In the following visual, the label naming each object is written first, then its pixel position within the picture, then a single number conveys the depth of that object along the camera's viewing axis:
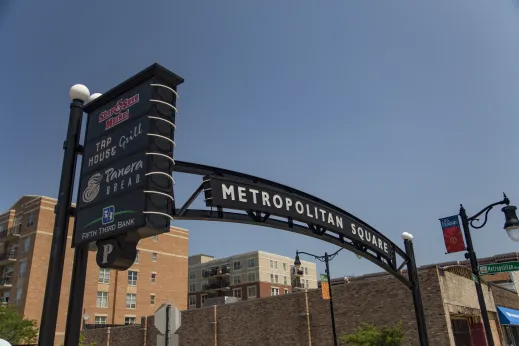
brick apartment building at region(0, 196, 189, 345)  54.75
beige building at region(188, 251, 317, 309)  92.75
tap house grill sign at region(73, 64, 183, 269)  5.28
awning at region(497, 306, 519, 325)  29.20
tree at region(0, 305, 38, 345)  38.53
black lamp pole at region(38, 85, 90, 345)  5.48
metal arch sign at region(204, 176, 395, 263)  7.56
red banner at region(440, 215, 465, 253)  15.05
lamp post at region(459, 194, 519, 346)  11.77
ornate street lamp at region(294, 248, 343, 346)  24.25
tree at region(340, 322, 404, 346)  22.88
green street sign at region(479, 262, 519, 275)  13.65
